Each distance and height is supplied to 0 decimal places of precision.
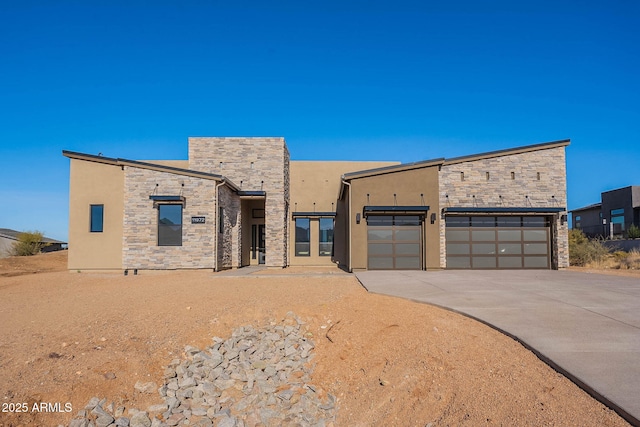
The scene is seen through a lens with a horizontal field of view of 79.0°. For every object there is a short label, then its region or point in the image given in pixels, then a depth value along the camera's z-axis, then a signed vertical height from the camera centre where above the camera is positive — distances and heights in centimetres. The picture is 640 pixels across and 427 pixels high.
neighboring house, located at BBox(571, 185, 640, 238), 3472 +174
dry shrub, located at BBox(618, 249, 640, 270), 1738 -144
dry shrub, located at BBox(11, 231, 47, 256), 2730 -86
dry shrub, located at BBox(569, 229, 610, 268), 1880 -116
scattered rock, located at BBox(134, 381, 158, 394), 502 -203
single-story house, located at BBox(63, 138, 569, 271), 1586 +73
